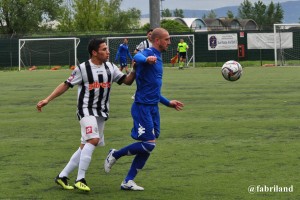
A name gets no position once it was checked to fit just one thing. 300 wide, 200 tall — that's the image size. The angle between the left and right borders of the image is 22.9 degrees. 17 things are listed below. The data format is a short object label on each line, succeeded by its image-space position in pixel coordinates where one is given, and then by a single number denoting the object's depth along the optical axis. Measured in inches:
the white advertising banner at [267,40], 1812.6
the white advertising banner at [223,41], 1916.8
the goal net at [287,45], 1807.3
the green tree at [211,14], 6705.2
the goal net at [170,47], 1953.7
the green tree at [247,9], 5260.8
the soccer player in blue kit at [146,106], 349.4
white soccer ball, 557.9
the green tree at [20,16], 3149.6
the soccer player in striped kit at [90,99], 351.3
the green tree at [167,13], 6569.9
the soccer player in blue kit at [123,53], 1443.2
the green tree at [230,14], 5570.9
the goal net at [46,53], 2041.1
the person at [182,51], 1733.5
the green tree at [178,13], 6998.0
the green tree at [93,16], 3255.4
